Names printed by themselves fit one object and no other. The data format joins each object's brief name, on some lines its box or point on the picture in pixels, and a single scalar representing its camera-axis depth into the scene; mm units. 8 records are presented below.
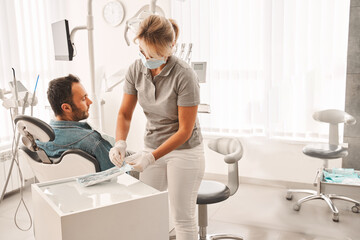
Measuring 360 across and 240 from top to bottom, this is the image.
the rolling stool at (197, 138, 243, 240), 2125
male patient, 1731
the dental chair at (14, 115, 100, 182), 1482
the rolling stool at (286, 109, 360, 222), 2891
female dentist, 1610
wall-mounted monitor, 2484
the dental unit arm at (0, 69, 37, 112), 2355
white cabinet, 1057
